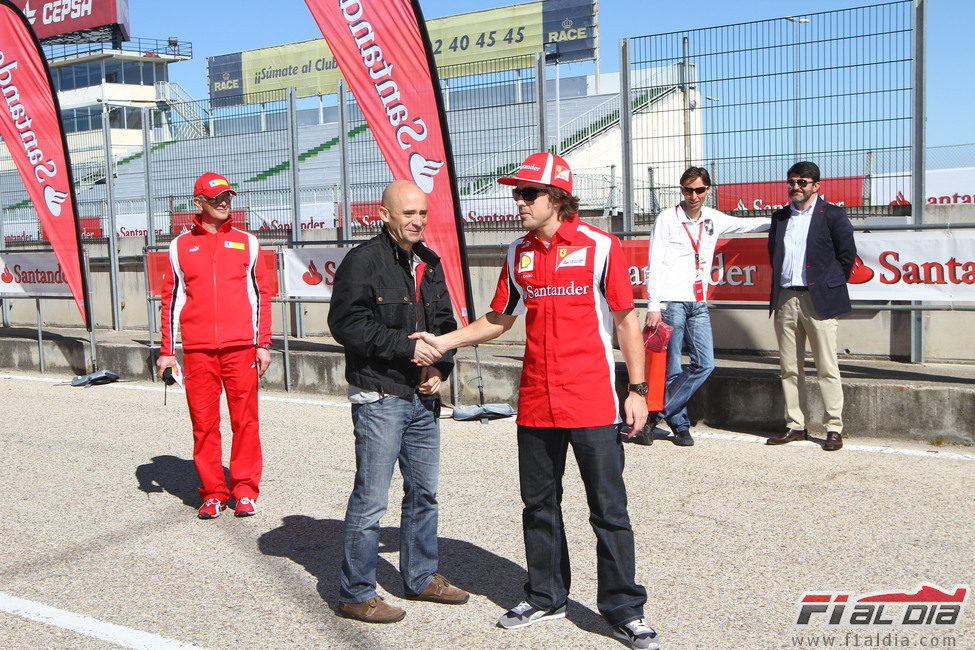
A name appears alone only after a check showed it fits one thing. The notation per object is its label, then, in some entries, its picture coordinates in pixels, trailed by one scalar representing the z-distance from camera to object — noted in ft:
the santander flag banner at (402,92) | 27.91
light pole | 28.14
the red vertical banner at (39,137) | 39.50
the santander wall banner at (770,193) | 28.19
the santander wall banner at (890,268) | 24.58
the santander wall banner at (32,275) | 41.11
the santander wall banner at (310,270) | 34.88
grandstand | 36.78
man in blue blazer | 23.12
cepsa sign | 168.55
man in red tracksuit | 19.81
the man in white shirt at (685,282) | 24.32
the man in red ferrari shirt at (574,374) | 12.97
